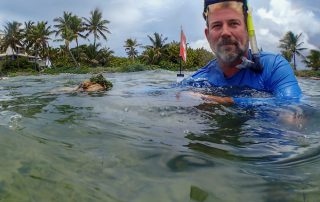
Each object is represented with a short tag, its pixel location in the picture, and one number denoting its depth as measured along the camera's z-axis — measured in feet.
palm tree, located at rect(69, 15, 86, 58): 125.34
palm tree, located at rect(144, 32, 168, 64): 129.79
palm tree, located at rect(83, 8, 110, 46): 129.28
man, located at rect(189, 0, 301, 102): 8.64
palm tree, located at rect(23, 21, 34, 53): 124.13
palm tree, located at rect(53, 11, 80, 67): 121.04
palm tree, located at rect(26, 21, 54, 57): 121.48
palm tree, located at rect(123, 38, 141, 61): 144.08
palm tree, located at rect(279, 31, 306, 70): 127.75
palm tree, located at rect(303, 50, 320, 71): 111.62
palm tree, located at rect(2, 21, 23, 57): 123.88
